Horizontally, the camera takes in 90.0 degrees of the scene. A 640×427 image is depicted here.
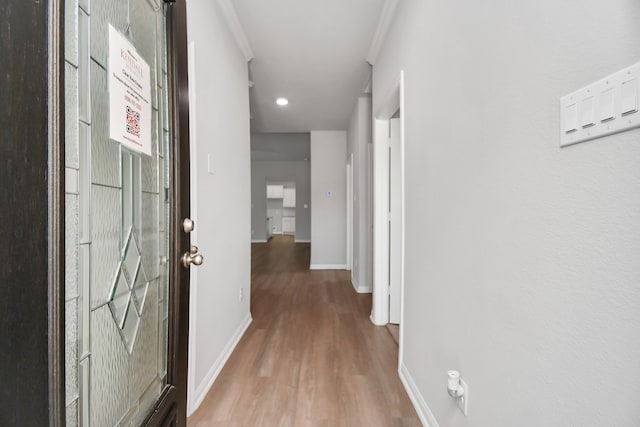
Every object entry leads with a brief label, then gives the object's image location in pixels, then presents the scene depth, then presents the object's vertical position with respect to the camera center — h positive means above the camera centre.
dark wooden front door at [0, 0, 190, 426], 0.46 -0.03
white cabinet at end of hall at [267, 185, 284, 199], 13.88 +0.86
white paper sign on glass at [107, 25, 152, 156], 0.75 +0.29
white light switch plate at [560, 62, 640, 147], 0.55 +0.20
